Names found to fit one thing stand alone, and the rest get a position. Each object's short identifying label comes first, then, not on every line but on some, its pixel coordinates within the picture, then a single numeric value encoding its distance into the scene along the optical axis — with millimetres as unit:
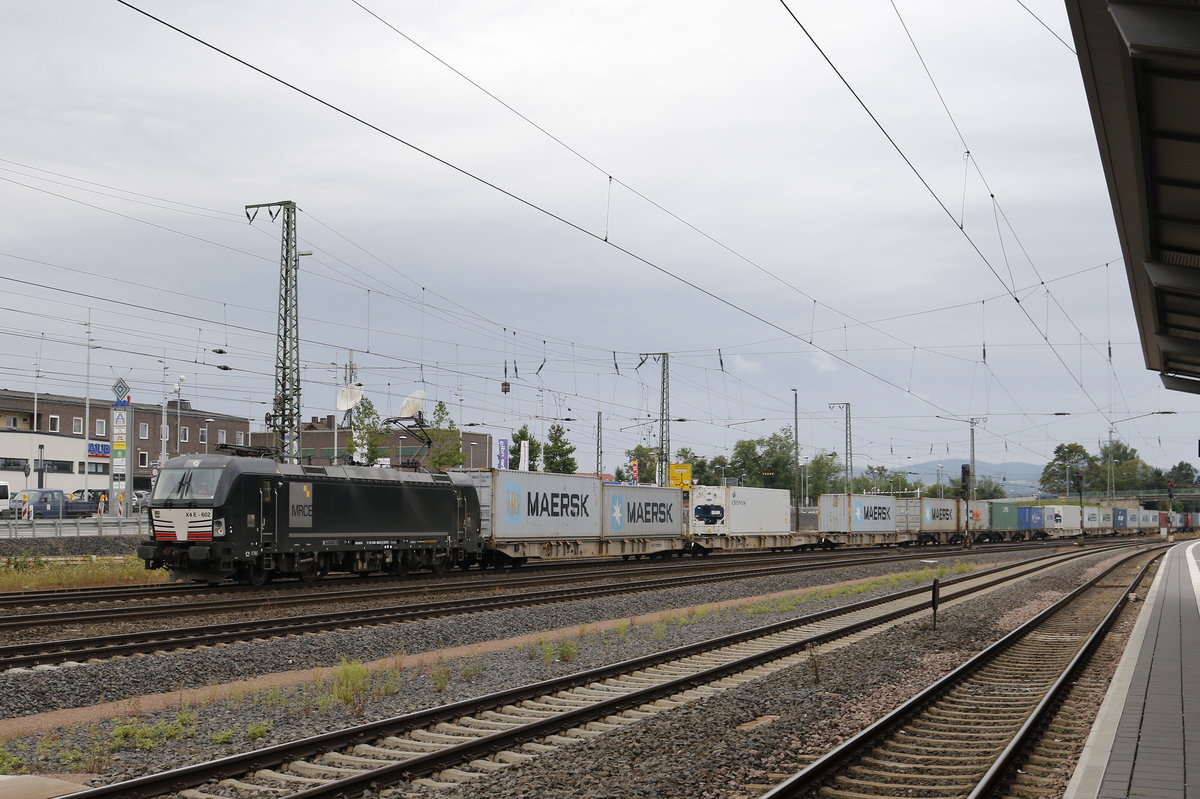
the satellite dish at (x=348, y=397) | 37428
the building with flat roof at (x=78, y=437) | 73375
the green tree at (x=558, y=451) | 79938
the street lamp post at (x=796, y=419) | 68800
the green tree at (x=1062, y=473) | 191312
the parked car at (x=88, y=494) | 69375
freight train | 23859
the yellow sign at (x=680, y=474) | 67875
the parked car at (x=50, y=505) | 57075
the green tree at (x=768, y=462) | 121888
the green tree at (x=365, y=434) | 55094
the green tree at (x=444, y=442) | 59188
